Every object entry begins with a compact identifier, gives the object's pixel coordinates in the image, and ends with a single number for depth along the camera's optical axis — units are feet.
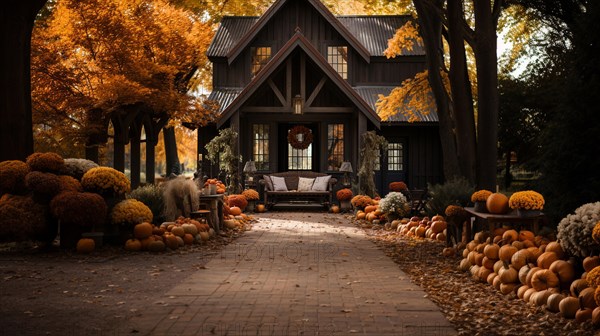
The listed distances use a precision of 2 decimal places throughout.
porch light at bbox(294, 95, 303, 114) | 77.82
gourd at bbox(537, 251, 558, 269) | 27.14
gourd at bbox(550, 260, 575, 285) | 25.95
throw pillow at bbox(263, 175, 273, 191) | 79.77
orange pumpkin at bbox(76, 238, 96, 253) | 41.37
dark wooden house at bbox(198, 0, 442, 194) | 83.20
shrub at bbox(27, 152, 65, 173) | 43.68
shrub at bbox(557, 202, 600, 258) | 25.50
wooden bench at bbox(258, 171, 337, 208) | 78.61
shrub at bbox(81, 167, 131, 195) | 43.78
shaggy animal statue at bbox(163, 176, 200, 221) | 49.93
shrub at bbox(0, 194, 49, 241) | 41.11
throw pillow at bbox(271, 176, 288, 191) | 80.23
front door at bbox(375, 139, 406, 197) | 93.71
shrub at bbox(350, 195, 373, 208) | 71.51
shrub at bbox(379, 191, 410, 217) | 60.65
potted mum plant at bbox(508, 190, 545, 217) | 35.29
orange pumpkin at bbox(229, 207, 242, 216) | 65.67
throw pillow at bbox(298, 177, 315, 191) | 80.43
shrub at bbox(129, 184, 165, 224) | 48.85
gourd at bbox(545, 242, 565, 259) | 27.40
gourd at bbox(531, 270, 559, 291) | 25.98
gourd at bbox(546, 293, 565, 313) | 24.58
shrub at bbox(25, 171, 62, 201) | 41.91
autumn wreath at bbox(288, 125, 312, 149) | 88.38
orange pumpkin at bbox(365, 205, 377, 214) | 66.90
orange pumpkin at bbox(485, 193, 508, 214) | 36.60
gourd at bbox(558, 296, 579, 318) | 23.59
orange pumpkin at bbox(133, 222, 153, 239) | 43.34
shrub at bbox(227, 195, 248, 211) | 71.61
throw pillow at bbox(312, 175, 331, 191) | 79.82
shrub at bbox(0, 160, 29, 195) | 42.39
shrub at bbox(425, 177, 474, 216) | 49.52
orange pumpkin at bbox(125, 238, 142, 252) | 42.73
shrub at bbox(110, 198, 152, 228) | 43.34
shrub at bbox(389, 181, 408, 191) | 78.18
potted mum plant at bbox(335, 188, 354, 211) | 77.92
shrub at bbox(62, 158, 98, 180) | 45.91
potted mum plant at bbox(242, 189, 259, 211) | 76.54
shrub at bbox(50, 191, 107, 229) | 41.32
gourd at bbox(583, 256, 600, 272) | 24.93
